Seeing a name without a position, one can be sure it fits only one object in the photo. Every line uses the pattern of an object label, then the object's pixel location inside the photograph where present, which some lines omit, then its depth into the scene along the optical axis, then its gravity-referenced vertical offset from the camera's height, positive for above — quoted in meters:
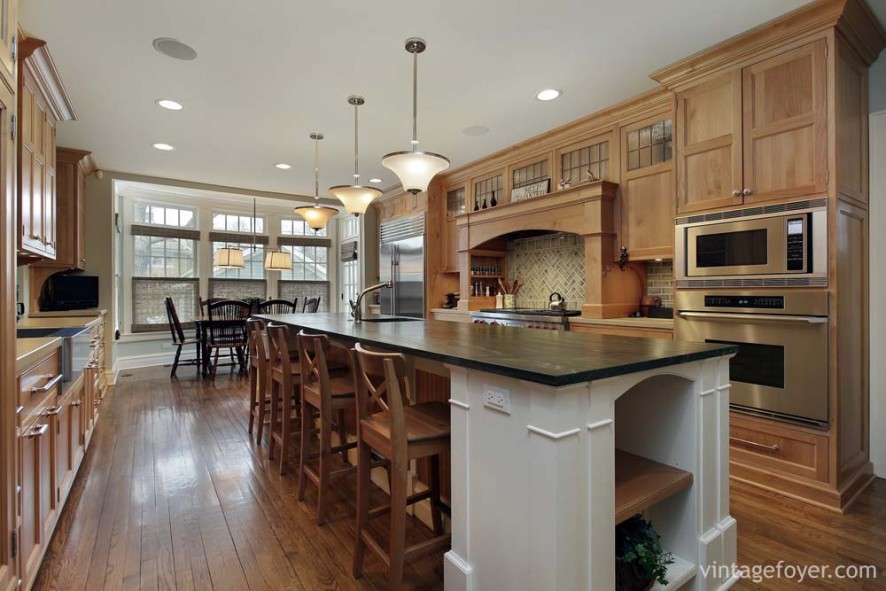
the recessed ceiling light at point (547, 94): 3.38 +1.58
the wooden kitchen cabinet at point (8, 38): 1.39 +0.85
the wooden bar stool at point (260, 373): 3.25 -0.59
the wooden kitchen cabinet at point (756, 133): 2.38 +0.96
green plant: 1.46 -0.85
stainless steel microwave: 2.36 +0.29
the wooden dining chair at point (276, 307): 6.30 -0.20
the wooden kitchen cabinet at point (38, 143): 2.62 +1.05
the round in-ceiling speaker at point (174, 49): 2.68 +1.55
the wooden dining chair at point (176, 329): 5.81 -0.46
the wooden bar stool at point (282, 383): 2.67 -0.57
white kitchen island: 1.22 -0.53
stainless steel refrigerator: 5.83 +0.43
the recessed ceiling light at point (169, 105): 3.50 +1.55
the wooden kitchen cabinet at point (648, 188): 3.42 +0.87
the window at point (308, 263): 8.05 +0.60
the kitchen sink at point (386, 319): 3.64 -0.20
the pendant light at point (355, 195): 3.56 +0.84
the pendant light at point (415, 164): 2.72 +0.84
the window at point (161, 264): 6.63 +0.50
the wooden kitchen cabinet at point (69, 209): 4.40 +0.88
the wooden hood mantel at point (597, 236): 3.74 +0.52
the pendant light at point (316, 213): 4.28 +0.82
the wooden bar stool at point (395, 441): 1.53 -0.54
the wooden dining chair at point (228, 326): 5.85 -0.42
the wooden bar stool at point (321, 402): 2.18 -0.57
